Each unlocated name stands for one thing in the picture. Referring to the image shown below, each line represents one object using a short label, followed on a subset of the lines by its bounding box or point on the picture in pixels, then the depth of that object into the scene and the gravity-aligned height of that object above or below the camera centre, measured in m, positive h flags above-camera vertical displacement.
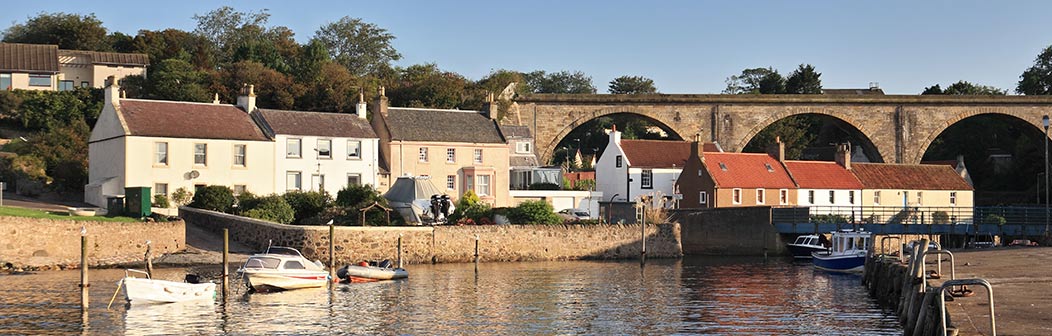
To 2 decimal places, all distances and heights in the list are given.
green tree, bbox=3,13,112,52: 97.56 +11.93
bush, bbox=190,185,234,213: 57.78 -0.64
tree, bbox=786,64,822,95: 122.25 +10.05
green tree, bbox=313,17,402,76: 109.44 +12.45
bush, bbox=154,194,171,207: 57.94 -0.73
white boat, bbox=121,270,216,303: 36.41 -3.15
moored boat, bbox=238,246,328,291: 41.44 -2.91
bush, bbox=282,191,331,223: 59.66 -0.94
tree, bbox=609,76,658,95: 150.00 +11.91
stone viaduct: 88.25 +5.16
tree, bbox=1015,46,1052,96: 112.56 +9.59
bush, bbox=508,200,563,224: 61.09 -1.44
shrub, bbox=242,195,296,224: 56.25 -1.15
